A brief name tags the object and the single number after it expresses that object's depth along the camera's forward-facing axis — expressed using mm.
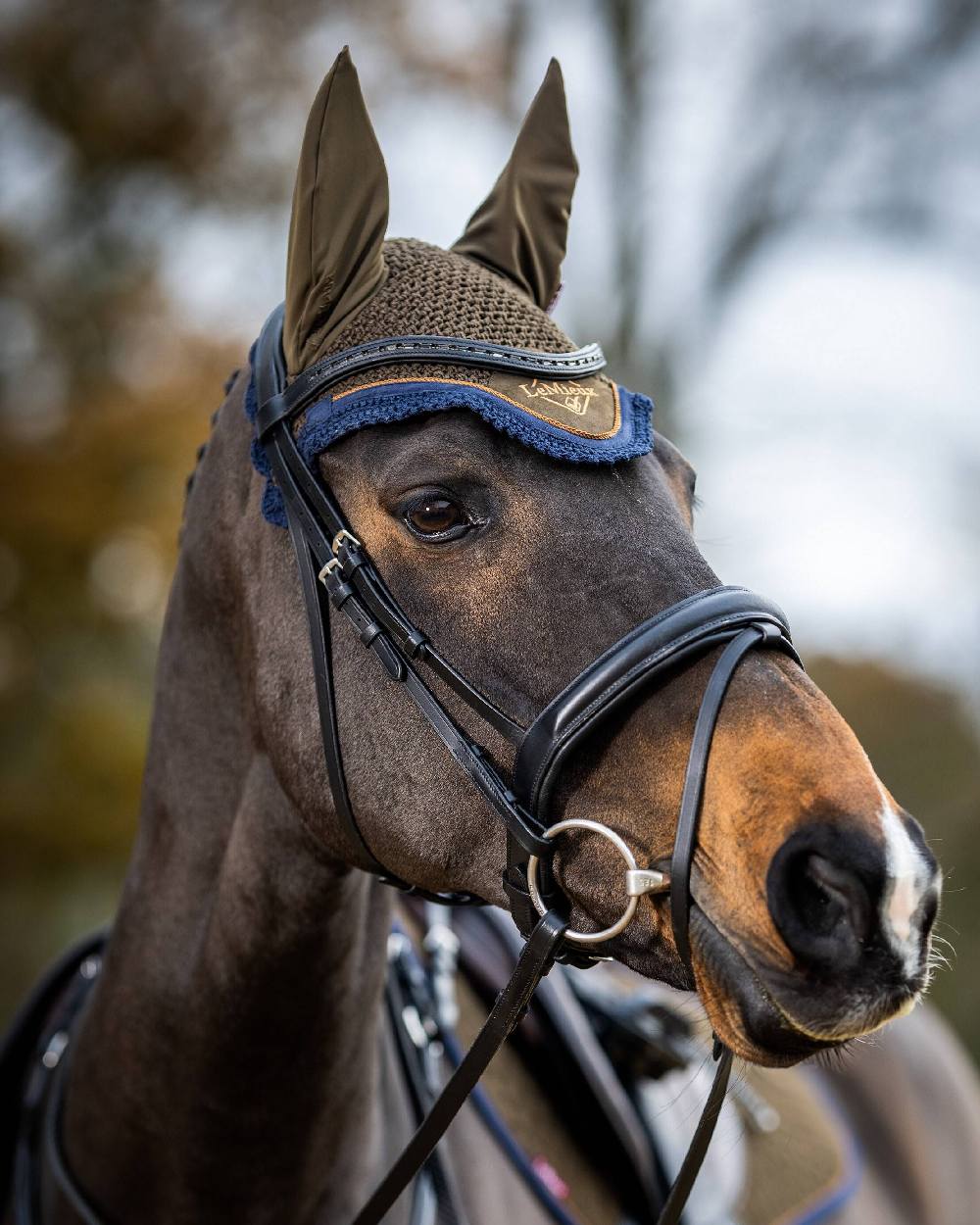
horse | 1459
